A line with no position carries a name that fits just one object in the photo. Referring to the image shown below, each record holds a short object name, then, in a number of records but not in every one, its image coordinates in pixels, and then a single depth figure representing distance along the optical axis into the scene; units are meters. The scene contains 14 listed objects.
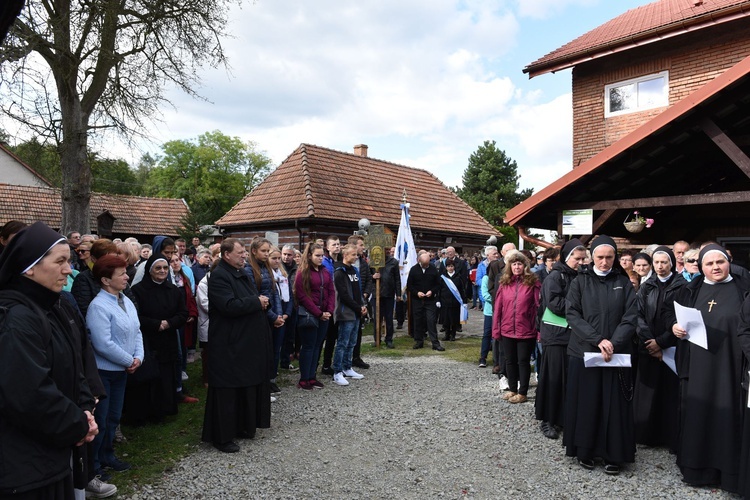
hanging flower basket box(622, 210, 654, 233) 9.13
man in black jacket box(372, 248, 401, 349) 11.14
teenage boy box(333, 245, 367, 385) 7.96
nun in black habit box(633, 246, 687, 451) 5.30
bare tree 11.19
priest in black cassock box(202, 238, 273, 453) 5.16
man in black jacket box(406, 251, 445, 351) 10.96
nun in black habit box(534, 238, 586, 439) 5.60
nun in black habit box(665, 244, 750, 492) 4.36
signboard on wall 8.70
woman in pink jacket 6.80
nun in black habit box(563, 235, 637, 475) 4.75
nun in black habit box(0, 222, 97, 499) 2.38
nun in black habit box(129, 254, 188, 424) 5.71
